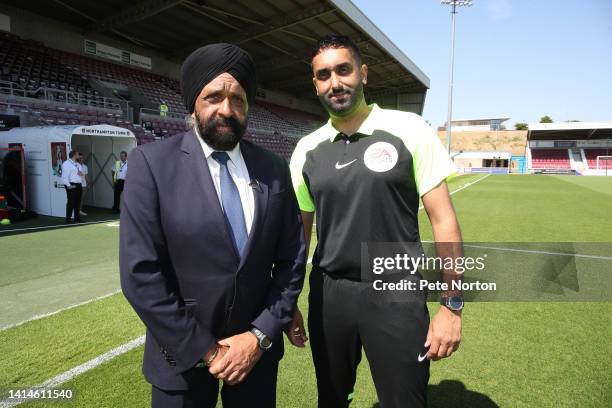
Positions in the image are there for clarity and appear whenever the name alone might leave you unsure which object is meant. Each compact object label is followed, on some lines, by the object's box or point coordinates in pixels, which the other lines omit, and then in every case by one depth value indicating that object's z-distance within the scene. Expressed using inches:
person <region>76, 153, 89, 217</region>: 393.1
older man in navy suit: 54.1
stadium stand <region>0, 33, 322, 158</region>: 574.6
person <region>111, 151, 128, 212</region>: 442.3
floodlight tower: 1180.5
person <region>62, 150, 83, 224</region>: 380.2
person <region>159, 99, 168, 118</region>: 784.1
